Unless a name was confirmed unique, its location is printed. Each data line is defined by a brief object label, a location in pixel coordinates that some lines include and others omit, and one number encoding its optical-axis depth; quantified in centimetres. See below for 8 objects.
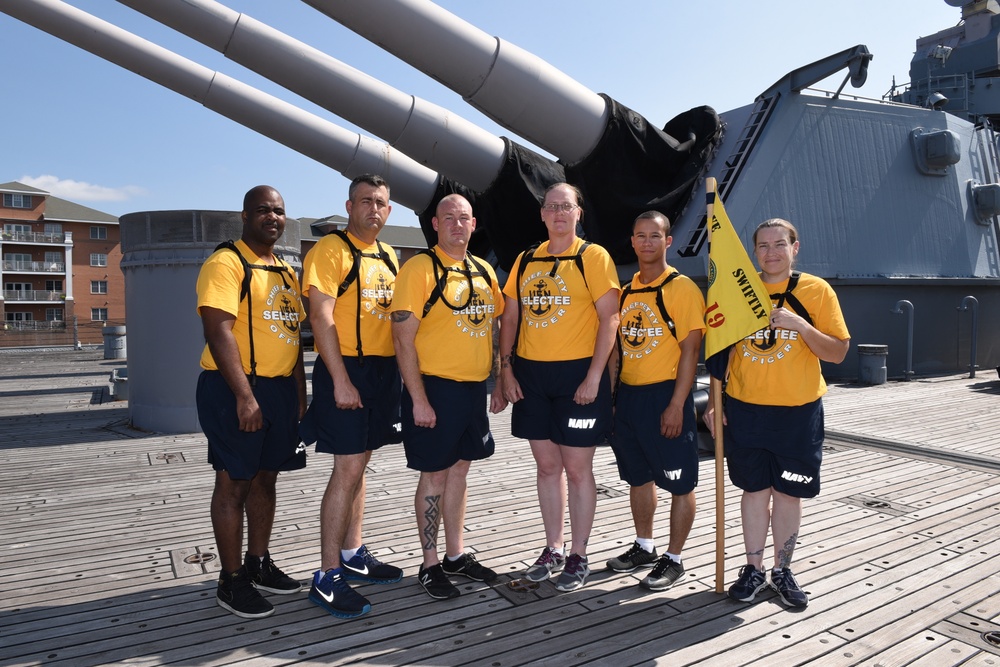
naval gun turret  703
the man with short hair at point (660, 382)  313
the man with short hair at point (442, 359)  296
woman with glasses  312
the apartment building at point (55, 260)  3903
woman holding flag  293
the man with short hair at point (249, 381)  281
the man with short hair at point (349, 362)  288
